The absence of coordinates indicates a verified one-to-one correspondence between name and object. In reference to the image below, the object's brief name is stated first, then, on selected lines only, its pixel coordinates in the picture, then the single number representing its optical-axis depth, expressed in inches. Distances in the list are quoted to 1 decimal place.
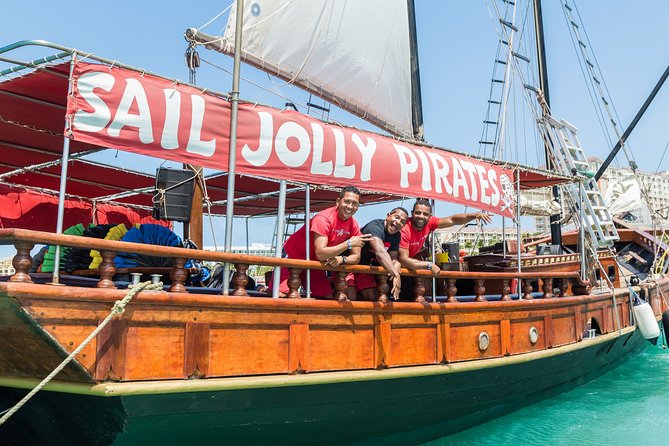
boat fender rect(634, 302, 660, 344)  332.5
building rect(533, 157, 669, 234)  532.9
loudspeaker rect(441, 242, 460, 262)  303.9
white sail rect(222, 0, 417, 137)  300.0
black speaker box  243.1
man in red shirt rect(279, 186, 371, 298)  164.6
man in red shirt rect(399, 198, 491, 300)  191.8
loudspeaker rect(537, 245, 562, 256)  340.4
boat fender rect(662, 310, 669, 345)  368.5
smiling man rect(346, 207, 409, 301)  186.4
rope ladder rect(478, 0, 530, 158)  633.5
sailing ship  135.0
